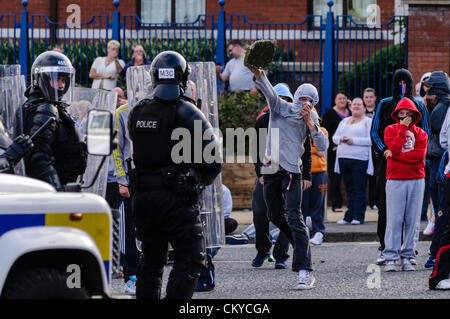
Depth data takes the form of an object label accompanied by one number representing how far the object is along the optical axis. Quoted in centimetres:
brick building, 2334
